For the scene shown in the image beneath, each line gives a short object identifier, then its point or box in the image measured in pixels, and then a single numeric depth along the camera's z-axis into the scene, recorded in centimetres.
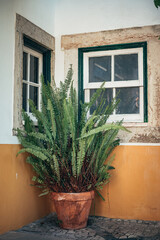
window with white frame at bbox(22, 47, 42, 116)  469
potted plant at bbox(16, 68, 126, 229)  399
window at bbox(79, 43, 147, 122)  486
